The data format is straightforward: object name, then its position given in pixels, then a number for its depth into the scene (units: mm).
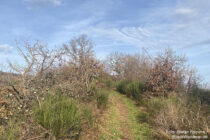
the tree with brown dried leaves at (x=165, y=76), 9992
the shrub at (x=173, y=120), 4458
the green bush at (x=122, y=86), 13905
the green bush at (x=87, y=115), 5038
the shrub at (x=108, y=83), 12382
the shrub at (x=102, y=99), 7872
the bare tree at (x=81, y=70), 7296
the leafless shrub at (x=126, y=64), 19719
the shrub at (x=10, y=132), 2925
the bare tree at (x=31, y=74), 4719
